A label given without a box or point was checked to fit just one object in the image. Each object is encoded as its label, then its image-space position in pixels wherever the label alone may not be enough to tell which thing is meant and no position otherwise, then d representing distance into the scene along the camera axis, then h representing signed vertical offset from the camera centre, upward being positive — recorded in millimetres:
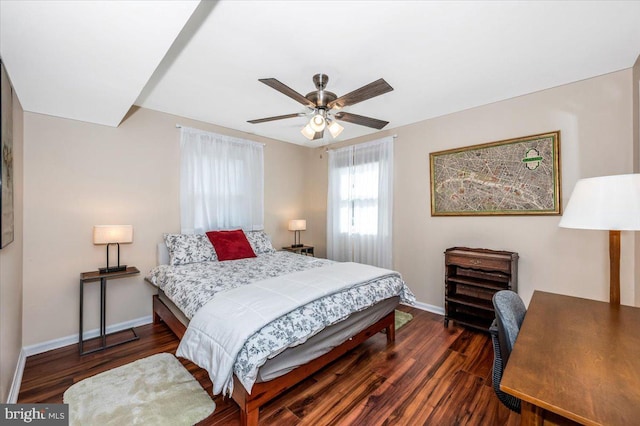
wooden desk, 713 -523
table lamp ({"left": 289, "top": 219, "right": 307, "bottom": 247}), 4453 -215
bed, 1559 -717
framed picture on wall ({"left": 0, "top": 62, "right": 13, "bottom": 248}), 1563 +339
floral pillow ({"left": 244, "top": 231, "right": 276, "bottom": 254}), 3773 -424
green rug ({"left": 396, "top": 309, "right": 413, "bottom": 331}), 3119 -1307
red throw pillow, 3333 -418
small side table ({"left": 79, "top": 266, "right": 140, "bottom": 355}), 2529 -774
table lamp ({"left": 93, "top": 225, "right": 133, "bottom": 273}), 2574 -214
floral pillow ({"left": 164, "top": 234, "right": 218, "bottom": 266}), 3088 -435
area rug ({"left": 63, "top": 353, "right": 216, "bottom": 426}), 1674 -1281
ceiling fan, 1934 +893
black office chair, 1177 -575
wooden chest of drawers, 2719 -753
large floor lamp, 1270 +19
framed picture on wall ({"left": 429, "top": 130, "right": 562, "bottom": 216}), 2668 +373
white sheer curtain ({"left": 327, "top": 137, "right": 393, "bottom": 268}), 3912 +130
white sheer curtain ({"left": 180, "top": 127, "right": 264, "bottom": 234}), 3516 +430
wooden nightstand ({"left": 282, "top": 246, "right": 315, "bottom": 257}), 4460 -631
